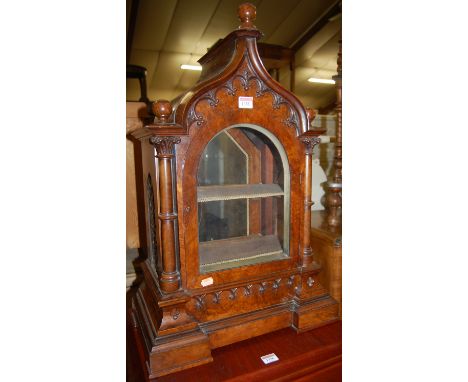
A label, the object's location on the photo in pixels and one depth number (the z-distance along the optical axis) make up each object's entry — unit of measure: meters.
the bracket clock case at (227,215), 0.92
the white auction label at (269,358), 0.95
